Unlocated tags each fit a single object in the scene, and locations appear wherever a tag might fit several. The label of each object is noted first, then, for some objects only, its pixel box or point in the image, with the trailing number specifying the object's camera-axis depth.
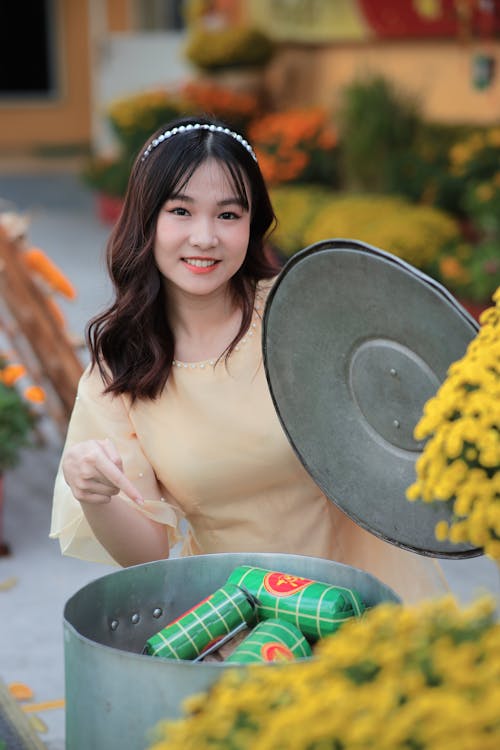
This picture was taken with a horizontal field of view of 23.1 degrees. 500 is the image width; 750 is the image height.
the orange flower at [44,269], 4.84
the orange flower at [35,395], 4.23
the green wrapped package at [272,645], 1.76
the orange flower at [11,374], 4.48
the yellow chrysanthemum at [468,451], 1.44
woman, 2.24
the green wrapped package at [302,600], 1.85
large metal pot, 1.60
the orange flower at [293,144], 10.07
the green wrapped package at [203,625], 1.83
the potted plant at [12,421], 4.37
